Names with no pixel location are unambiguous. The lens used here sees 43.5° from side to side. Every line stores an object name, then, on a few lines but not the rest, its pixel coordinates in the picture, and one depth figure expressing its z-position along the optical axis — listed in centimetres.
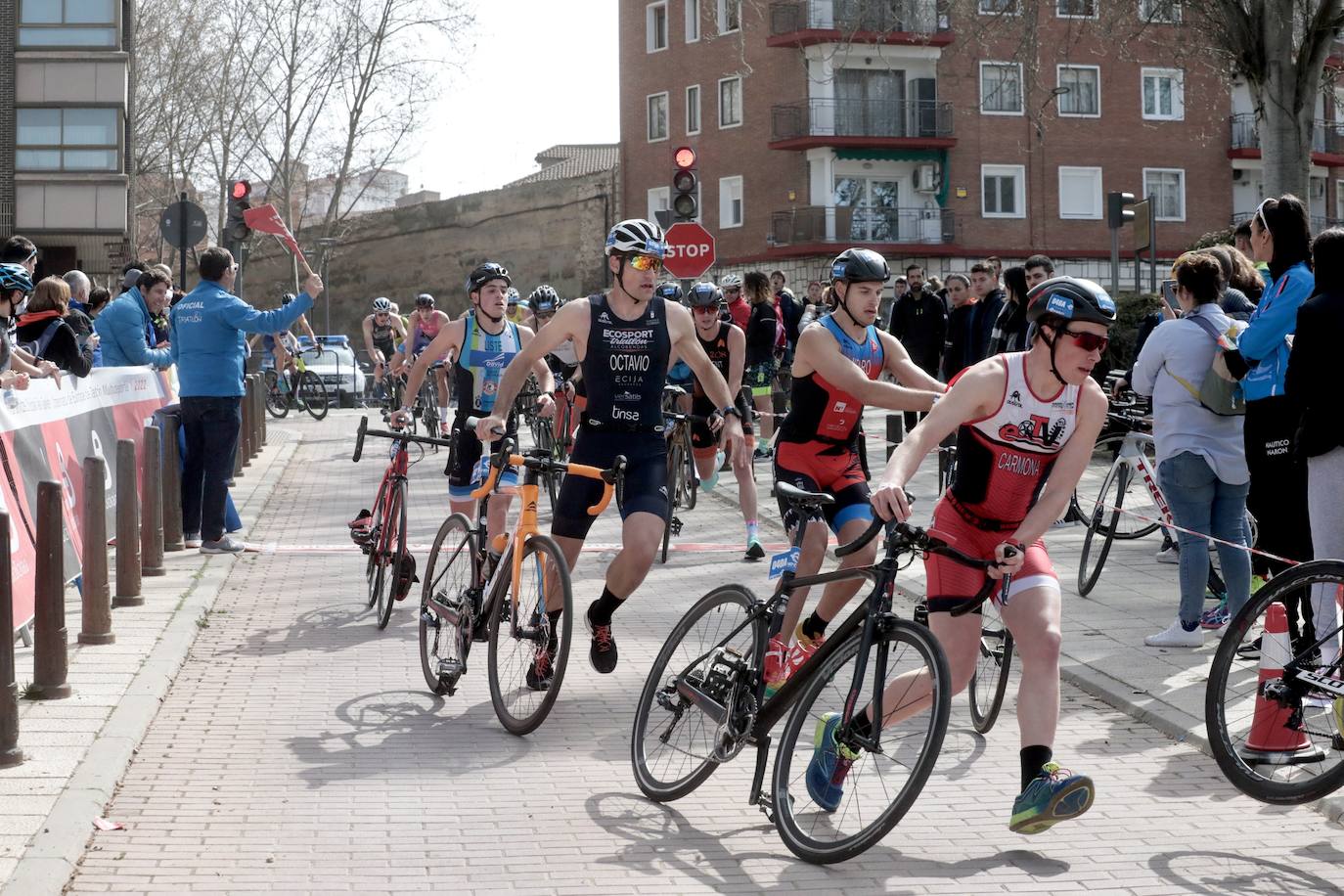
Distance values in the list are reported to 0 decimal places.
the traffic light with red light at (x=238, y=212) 1959
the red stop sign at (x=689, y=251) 1961
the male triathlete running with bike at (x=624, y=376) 732
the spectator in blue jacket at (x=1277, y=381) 741
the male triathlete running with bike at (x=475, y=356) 1009
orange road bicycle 679
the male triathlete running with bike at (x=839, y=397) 711
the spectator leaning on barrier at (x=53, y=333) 1064
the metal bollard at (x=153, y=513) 1066
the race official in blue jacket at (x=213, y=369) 1229
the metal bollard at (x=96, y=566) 840
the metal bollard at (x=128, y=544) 971
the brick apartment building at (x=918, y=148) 4931
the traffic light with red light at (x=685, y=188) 1895
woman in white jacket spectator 862
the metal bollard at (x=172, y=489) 1195
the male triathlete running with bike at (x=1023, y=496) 511
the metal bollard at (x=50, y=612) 690
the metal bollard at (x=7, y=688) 588
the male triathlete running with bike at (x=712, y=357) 1283
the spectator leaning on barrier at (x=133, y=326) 1330
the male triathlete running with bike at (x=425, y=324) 2112
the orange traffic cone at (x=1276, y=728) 568
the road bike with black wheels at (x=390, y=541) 938
